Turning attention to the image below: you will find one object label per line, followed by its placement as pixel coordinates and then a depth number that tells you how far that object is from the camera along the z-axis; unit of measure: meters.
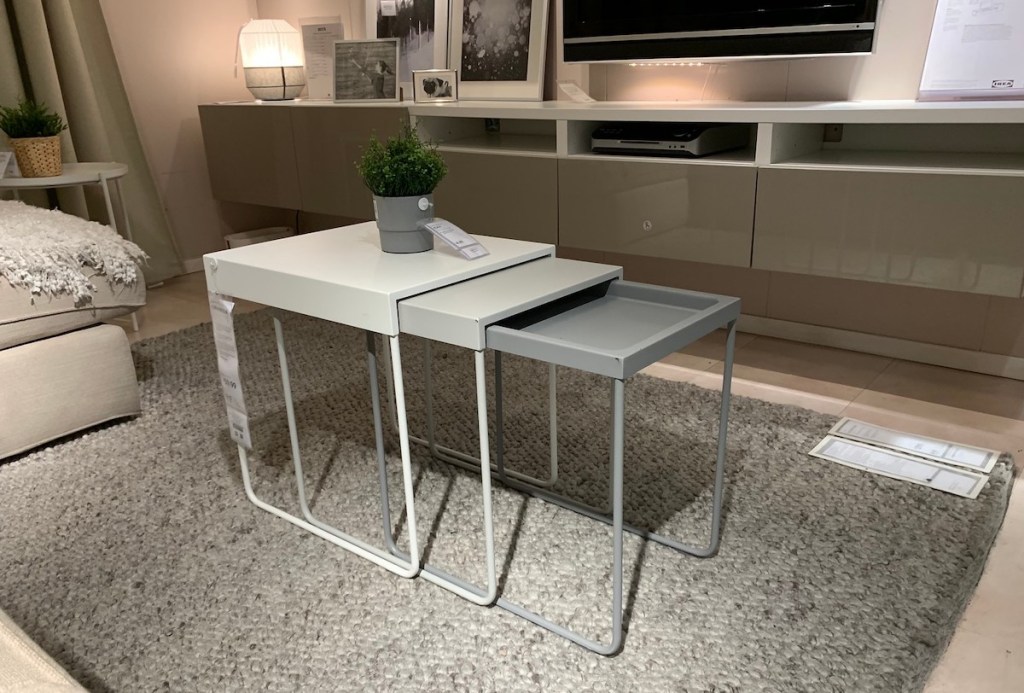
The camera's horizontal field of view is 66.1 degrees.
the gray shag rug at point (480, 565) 1.27
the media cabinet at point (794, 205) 1.96
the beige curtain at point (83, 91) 3.05
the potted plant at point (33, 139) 2.72
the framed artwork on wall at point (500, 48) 2.91
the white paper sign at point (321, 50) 3.47
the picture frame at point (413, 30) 3.19
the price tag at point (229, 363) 1.58
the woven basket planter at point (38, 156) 2.71
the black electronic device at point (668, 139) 2.35
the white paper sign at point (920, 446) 1.84
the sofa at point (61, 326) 1.92
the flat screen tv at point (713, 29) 2.16
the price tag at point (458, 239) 1.49
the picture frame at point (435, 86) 2.96
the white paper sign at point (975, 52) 2.01
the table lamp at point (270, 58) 3.54
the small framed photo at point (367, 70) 3.21
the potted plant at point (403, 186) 1.48
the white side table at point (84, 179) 2.68
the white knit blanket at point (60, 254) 1.92
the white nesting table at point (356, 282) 1.32
